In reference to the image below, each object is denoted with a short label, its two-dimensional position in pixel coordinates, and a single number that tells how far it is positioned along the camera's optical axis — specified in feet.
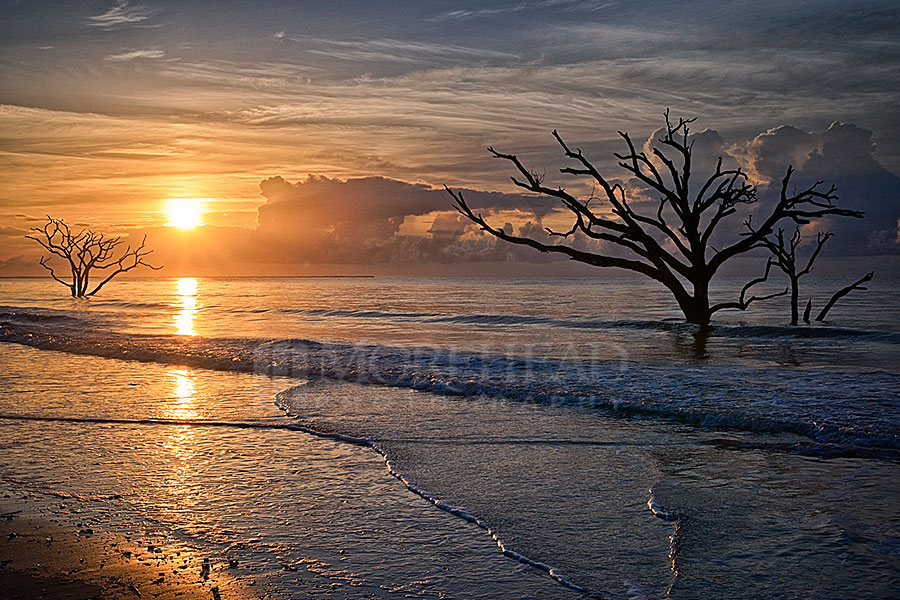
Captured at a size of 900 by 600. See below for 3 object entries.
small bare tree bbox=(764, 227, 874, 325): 66.69
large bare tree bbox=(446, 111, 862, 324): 56.75
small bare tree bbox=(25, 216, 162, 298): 170.71
